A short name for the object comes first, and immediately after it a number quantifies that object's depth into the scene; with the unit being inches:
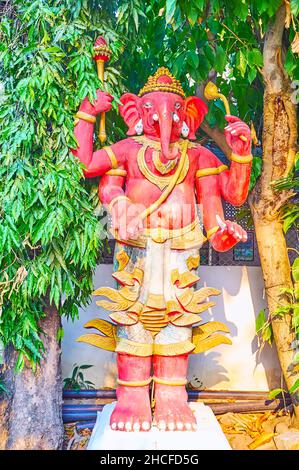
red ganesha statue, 115.2
